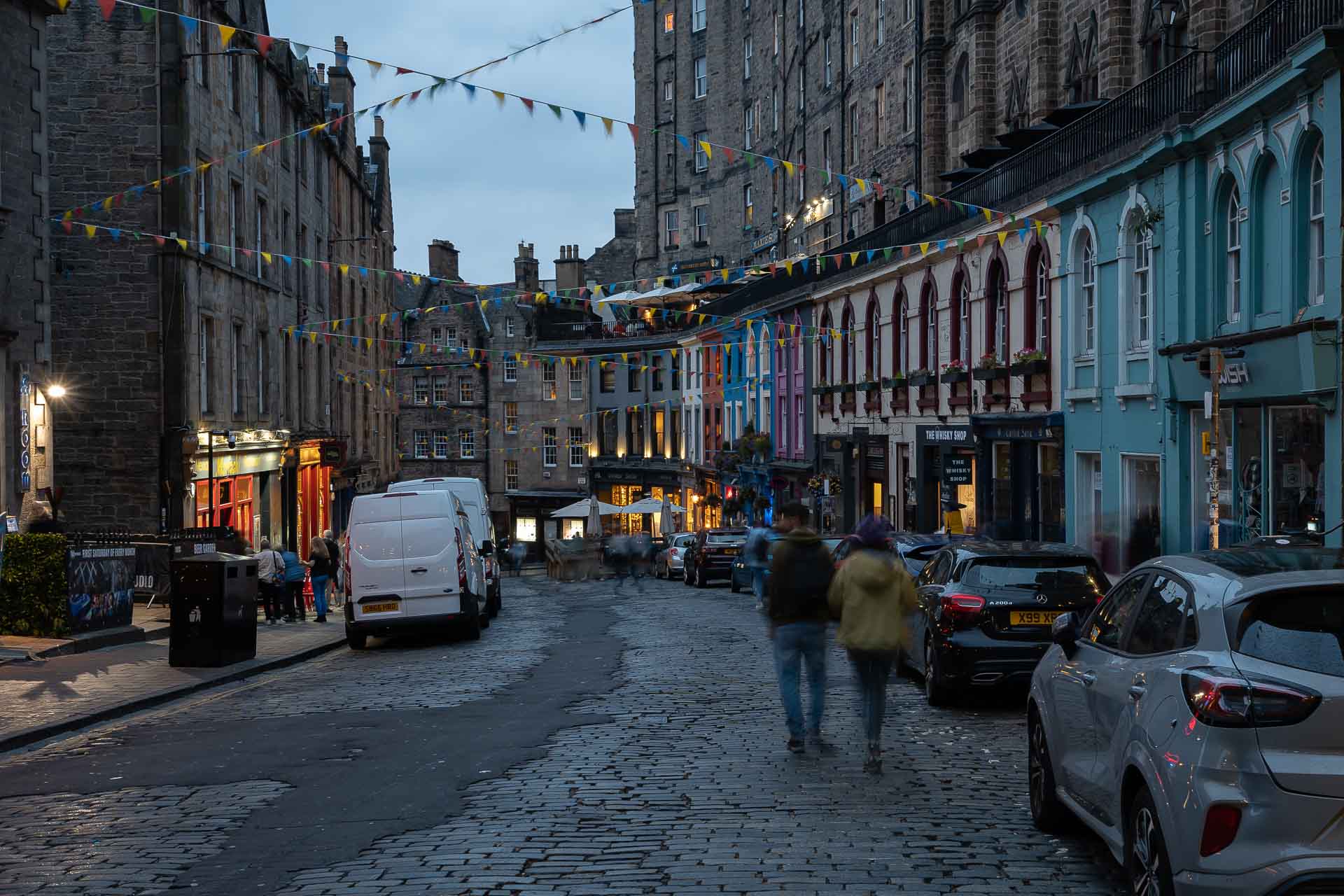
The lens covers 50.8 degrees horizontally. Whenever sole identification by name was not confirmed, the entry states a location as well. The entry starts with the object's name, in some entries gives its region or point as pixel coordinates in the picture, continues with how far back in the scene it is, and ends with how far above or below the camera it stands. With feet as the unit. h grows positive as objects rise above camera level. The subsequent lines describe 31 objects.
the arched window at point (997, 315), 97.35 +9.04
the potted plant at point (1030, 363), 88.22 +5.15
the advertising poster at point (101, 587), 58.75 -5.48
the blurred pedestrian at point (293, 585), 82.74 -7.66
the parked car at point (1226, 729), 15.85 -3.49
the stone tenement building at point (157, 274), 89.71 +12.23
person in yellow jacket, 30.89 -3.73
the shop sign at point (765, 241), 195.83 +29.23
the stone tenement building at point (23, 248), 65.05 +9.93
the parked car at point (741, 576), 104.88 -9.51
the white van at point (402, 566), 65.46 -5.22
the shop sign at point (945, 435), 102.58 +0.78
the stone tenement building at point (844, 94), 98.07 +34.83
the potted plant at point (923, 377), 110.42 +5.41
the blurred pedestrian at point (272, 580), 82.12 -7.24
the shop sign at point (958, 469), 99.60 -1.64
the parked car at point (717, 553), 114.01 -8.41
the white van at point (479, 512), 85.51 -3.74
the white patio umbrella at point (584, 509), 173.88 -7.60
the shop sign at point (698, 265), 223.71 +29.61
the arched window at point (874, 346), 127.54 +9.15
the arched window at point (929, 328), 112.16 +9.40
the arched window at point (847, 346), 135.33 +9.80
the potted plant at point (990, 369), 94.99 +5.17
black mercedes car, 39.27 -4.59
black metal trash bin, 55.06 -6.08
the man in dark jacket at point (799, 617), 32.60 -3.91
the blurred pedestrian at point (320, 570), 83.20 -6.87
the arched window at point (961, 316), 104.37 +9.63
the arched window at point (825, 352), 143.43 +9.71
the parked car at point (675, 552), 136.96 -10.15
